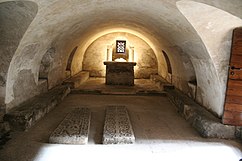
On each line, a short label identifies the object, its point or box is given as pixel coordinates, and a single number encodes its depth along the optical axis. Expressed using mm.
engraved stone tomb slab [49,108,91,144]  3156
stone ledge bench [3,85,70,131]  3506
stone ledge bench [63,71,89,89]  7260
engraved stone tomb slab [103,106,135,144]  3204
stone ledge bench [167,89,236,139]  3474
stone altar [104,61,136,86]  8461
